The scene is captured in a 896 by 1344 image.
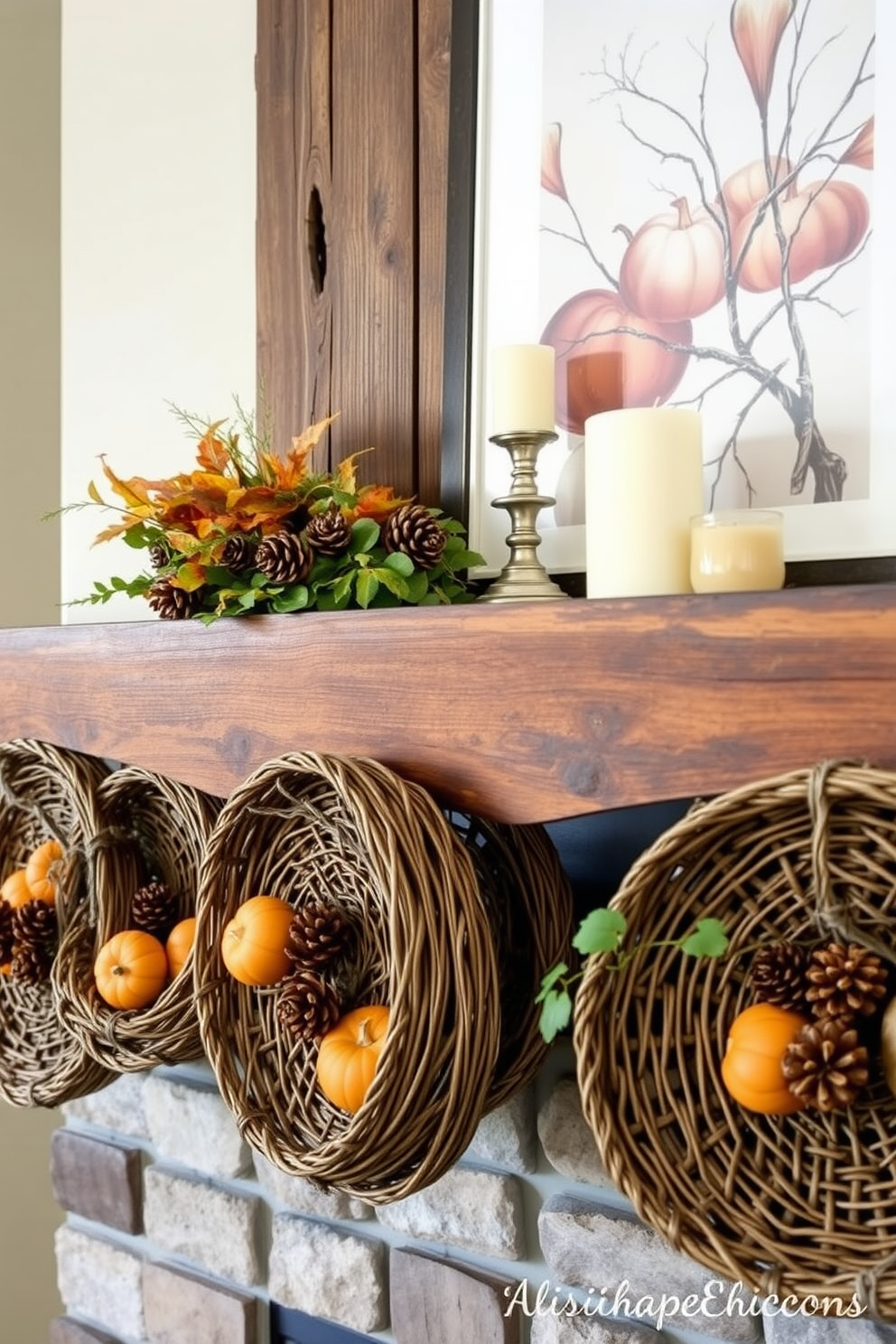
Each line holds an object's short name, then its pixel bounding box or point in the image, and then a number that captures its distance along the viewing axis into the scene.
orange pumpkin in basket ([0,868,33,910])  1.19
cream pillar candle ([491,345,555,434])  0.94
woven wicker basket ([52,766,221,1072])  1.05
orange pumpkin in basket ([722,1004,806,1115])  0.68
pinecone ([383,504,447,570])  0.93
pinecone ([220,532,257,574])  0.98
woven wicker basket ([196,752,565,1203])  0.80
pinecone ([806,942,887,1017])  0.67
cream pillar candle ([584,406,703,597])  0.84
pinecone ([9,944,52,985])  1.14
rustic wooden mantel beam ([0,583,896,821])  0.69
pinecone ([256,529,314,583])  0.95
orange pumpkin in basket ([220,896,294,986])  0.90
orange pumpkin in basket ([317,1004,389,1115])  0.83
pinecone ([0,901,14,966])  1.17
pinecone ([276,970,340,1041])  0.87
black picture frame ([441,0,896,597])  1.04
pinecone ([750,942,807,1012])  0.70
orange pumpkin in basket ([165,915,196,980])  1.07
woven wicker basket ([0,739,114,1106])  1.15
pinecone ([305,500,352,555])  0.95
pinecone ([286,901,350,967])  0.89
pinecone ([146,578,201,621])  1.03
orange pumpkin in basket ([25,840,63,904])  1.18
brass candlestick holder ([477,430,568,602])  0.94
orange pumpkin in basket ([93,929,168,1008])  1.06
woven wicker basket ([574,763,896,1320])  0.68
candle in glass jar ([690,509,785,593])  0.78
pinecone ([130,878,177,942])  1.11
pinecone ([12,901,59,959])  1.14
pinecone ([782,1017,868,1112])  0.66
